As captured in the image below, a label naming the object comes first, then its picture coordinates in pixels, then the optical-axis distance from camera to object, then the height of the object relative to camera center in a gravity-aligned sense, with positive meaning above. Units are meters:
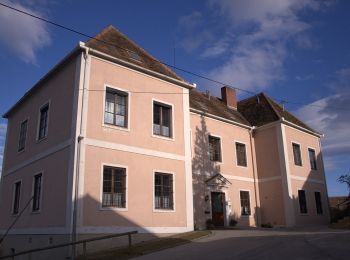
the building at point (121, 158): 15.43 +3.26
